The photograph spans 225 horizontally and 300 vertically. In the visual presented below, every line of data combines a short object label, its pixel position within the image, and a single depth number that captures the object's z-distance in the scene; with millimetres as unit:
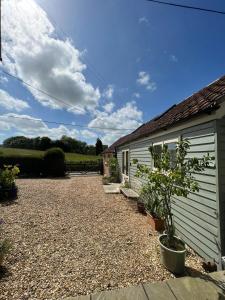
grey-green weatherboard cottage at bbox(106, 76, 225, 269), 3268
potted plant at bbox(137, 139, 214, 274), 3129
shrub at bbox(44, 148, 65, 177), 18184
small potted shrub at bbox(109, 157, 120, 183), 14758
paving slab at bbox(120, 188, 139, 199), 8295
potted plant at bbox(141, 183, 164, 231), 5098
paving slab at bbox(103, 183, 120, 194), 10505
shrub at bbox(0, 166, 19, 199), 8380
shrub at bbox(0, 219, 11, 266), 3244
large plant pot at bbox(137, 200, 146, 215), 6662
